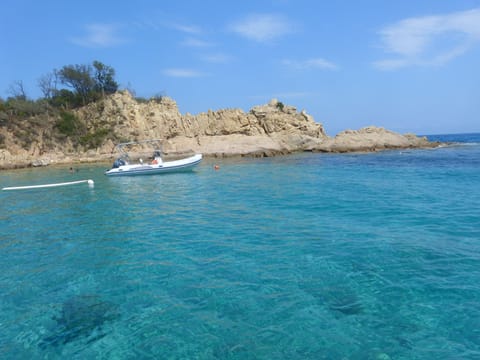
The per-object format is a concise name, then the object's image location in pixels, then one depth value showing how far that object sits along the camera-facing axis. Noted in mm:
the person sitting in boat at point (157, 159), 27141
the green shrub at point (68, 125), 50312
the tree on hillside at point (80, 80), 55688
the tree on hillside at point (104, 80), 56881
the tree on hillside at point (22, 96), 55644
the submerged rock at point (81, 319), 5328
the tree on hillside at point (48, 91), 56231
